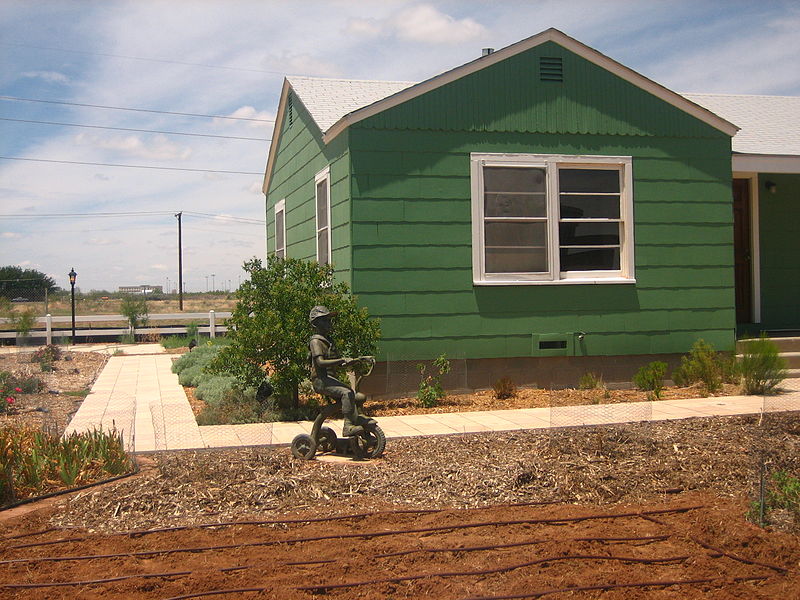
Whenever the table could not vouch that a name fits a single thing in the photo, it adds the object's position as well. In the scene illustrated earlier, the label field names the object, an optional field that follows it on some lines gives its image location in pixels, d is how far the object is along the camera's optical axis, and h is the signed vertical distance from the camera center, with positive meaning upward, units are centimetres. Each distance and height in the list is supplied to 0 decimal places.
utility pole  5040 +257
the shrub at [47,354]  1667 -99
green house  1036 +116
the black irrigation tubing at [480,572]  422 -149
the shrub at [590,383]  1080 -113
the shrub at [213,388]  1034 -115
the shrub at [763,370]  1040 -96
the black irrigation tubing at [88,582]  427 -148
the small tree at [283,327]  907 -26
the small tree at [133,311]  2383 -13
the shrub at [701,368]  1079 -96
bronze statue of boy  693 -61
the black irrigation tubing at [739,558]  452 -151
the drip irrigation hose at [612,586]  415 -152
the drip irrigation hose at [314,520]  515 -143
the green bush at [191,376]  1270 -114
